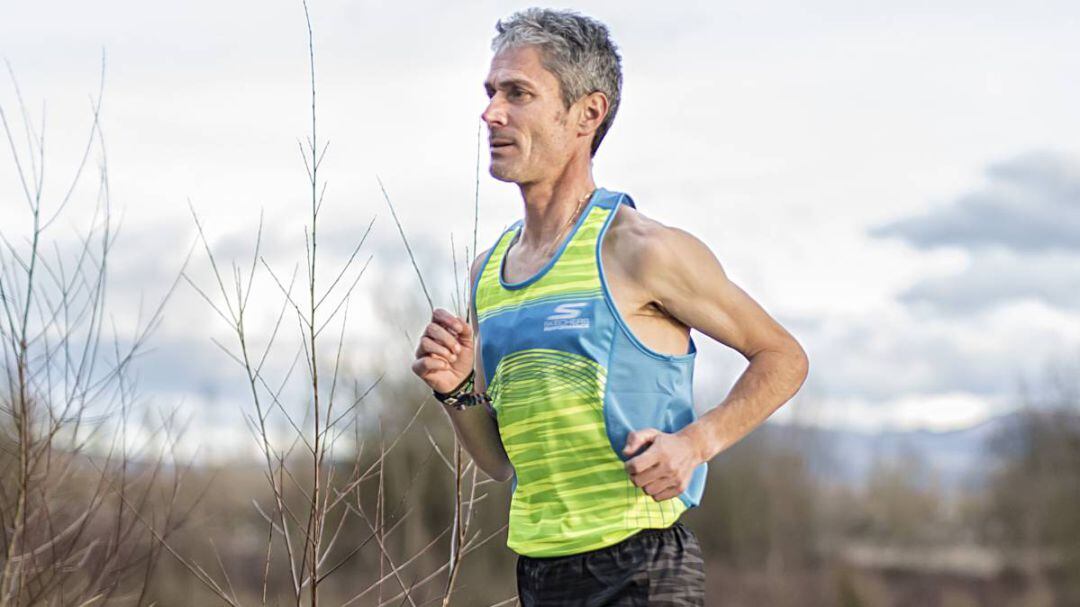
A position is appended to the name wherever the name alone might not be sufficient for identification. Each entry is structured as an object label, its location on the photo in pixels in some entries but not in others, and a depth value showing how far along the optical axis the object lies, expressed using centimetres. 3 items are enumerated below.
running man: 254
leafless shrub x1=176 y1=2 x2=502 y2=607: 316
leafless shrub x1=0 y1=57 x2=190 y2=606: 395
